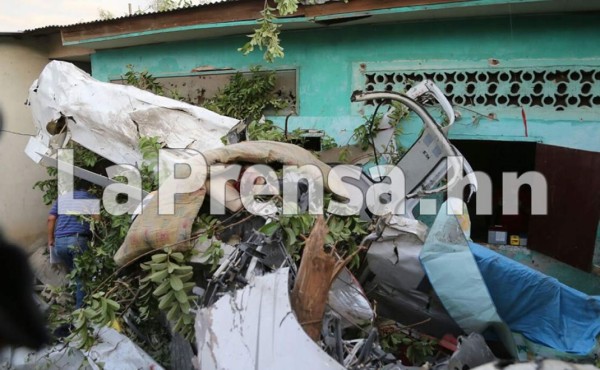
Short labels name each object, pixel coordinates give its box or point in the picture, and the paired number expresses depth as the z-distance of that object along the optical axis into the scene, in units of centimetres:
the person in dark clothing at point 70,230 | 520
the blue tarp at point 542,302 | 336
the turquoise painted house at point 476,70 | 469
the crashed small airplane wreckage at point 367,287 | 280
